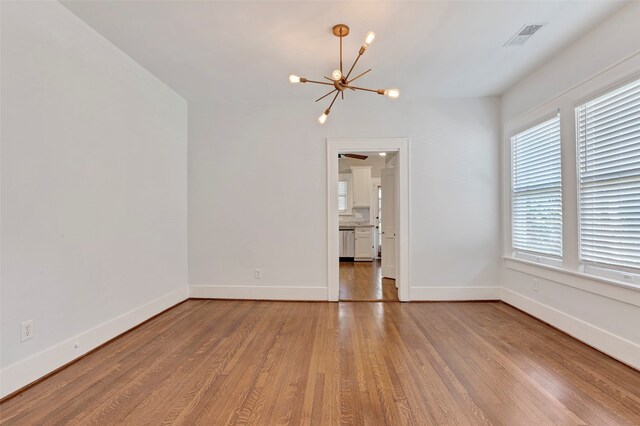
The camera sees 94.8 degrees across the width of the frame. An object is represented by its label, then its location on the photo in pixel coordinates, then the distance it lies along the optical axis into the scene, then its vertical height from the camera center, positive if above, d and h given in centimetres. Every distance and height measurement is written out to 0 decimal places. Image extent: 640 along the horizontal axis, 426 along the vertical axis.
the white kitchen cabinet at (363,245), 755 -83
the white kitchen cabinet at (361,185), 787 +73
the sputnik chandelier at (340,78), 233 +111
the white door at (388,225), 516 -21
